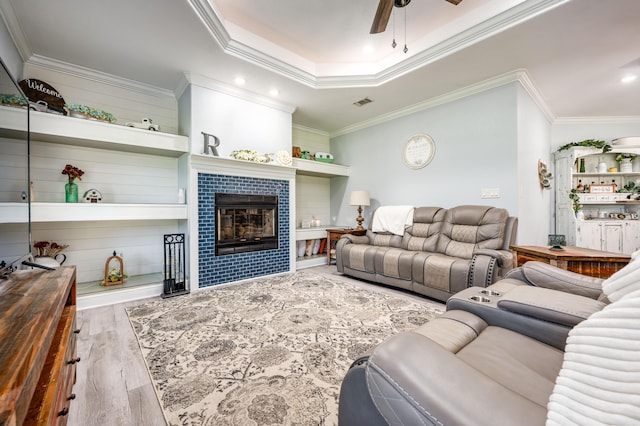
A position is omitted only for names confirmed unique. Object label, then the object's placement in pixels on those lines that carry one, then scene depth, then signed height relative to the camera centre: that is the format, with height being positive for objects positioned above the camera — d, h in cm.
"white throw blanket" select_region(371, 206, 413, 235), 387 -12
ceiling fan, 198 +161
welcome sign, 265 +126
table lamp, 457 +24
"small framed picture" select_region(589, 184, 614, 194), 462 +38
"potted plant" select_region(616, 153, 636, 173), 453 +89
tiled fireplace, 339 -32
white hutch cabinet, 441 +13
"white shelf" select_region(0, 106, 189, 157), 260 +87
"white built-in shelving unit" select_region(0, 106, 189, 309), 272 +23
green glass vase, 285 +24
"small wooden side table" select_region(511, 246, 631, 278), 195 -40
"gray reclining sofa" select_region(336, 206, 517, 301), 263 -52
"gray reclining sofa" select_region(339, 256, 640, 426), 48 -38
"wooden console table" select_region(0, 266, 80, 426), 50 -32
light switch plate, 334 +24
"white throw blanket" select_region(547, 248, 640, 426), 45 -33
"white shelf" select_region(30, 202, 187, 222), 253 +2
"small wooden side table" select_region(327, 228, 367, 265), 457 -46
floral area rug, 137 -101
